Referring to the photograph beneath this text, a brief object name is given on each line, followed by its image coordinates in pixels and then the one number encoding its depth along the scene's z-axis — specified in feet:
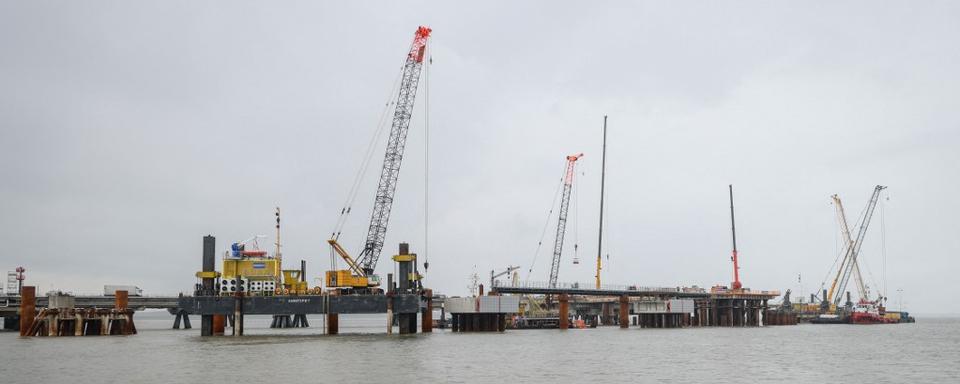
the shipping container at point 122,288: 522.47
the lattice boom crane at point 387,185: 362.12
